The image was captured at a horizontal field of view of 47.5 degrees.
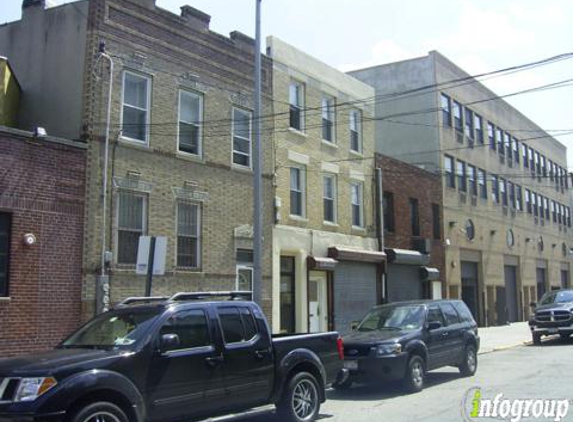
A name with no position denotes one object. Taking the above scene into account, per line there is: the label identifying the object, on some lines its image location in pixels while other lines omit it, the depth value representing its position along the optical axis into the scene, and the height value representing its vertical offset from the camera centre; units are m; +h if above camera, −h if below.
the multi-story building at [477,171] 30.77 +6.41
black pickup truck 6.43 -0.88
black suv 11.77 -1.00
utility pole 13.40 +2.34
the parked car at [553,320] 22.03 -0.98
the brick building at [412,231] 25.48 +2.50
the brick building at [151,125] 14.68 +4.07
